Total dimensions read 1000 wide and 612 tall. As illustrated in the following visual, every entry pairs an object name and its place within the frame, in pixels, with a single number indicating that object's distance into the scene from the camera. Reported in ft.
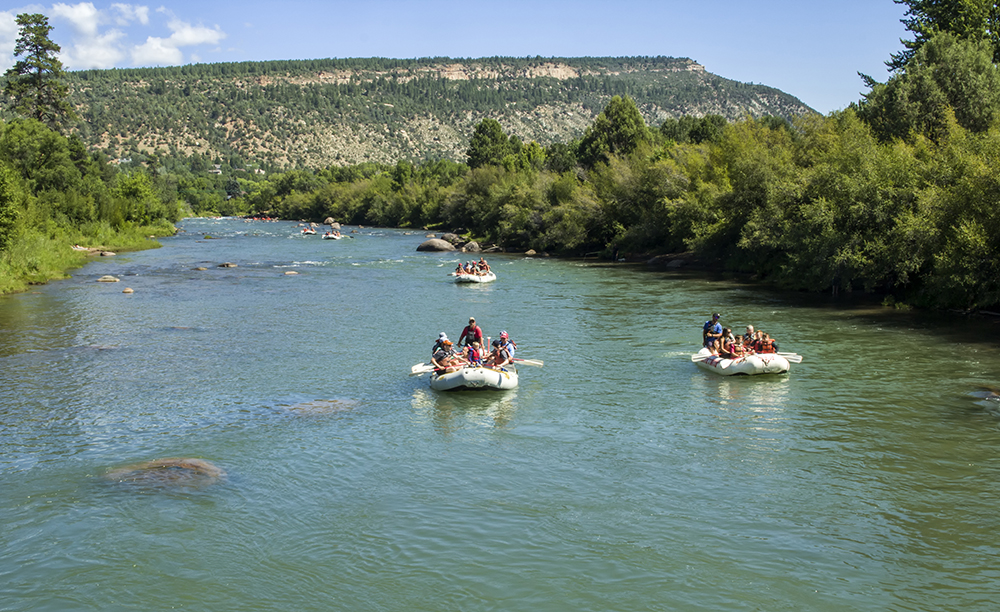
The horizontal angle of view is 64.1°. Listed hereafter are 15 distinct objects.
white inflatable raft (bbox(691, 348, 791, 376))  86.94
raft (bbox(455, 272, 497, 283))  175.83
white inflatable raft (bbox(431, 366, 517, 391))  80.89
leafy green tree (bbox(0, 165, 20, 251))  153.58
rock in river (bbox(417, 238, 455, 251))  278.67
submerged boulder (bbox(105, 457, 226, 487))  56.65
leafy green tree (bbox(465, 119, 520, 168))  412.77
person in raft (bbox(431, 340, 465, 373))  83.51
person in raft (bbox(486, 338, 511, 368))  85.97
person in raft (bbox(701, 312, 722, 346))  93.20
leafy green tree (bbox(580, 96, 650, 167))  327.06
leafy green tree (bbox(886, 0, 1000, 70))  184.24
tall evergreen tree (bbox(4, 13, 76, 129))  278.67
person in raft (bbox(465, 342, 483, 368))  85.79
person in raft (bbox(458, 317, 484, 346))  89.81
